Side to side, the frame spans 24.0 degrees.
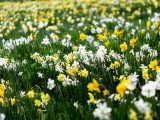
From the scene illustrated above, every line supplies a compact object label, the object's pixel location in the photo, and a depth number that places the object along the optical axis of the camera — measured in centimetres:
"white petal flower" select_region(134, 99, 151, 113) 206
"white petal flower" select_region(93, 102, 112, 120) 216
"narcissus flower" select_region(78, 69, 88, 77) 358
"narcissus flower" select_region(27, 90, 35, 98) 344
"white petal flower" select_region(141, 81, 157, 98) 229
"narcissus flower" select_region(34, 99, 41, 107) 324
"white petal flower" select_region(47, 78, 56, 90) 326
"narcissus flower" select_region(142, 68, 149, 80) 295
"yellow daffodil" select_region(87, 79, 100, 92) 245
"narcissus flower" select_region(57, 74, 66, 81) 354
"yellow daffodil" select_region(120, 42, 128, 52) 418
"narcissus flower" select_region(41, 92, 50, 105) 313
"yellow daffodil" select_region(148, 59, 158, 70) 327
